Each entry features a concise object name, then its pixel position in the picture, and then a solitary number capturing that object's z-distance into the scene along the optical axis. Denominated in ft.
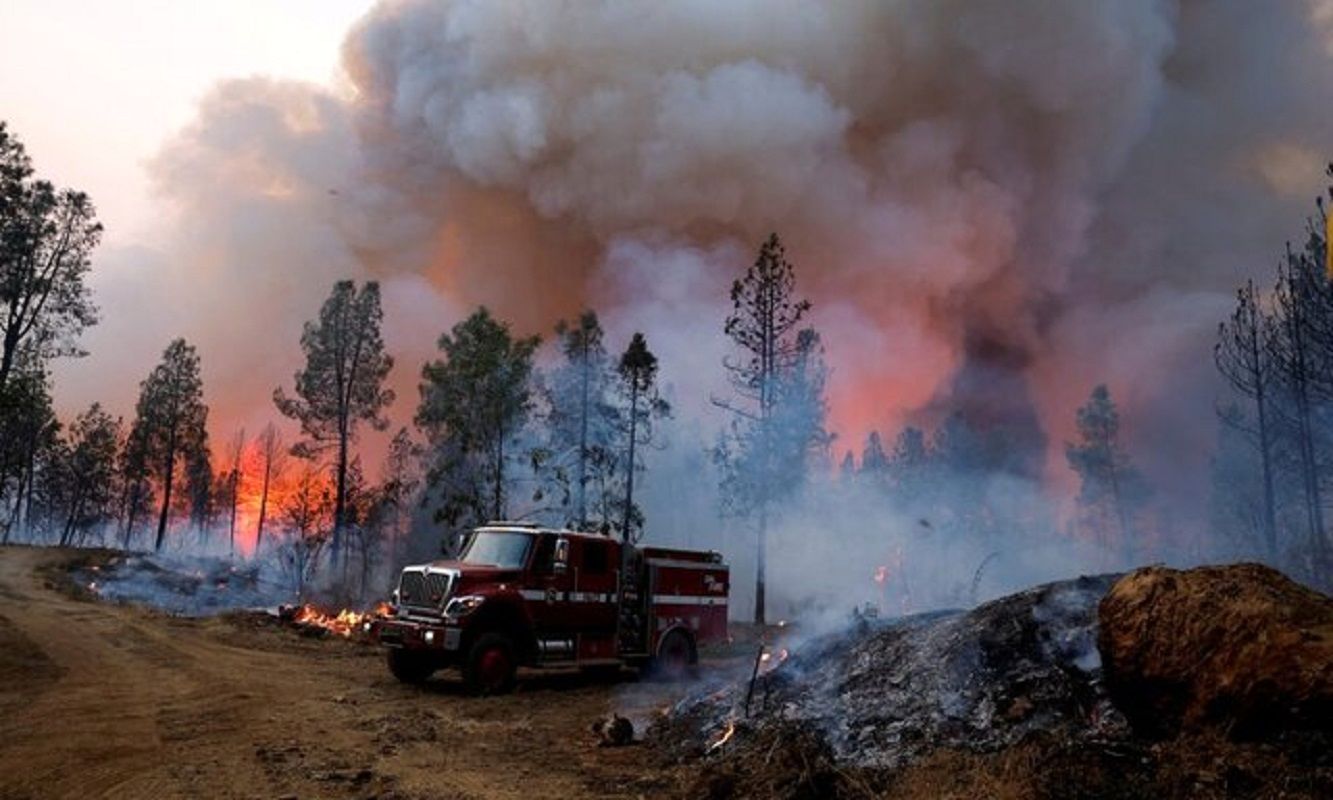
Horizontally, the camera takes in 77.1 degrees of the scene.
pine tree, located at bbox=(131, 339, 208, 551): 183.62
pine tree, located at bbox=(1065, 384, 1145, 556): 180.75
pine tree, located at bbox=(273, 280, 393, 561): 131.54
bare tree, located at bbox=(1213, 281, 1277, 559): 94.68
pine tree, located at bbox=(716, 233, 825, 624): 111.45
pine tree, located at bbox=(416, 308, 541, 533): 124.57
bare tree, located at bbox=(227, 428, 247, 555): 296.92
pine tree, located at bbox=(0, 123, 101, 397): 93.45
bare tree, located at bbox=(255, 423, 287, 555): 283.61
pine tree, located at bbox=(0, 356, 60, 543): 146.61
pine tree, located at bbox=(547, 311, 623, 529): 131.13
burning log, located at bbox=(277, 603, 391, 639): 84.02
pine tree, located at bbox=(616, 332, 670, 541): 130.41
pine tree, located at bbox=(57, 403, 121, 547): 213.66
